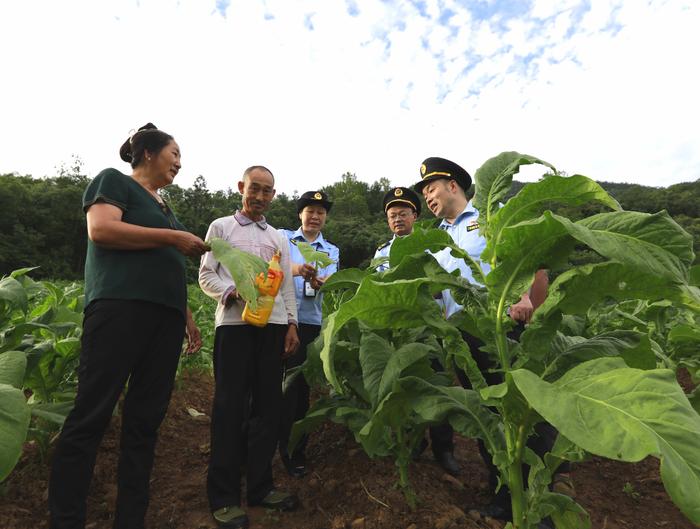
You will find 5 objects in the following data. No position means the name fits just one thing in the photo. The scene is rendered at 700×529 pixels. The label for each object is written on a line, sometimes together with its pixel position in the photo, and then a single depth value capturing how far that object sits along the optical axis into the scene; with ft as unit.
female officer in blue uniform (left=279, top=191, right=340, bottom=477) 9.28
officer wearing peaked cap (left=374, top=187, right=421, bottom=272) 12.63
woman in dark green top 5.98
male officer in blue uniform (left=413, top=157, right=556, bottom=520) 7.07
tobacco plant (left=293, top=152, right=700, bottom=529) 3.11
